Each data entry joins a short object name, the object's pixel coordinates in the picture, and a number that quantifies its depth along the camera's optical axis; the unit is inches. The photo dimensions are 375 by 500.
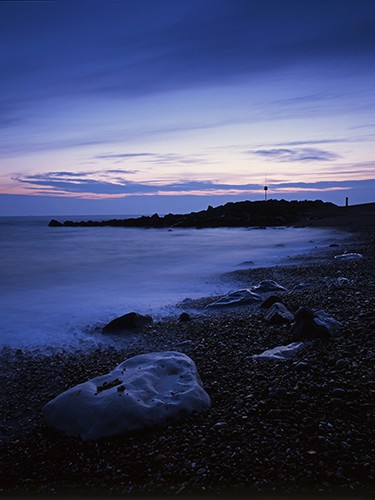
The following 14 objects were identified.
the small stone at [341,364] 145.2
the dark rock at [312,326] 178.9
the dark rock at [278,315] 215.4
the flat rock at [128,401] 124.3
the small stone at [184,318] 257.1
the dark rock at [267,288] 313.9
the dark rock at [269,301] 259.0
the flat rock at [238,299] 283.0
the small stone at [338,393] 127.5
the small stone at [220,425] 120.0
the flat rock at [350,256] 446.3
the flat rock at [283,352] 165.2
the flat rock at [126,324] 248.2
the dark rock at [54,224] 2216.9
